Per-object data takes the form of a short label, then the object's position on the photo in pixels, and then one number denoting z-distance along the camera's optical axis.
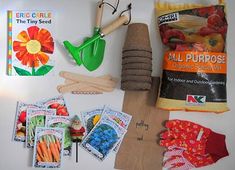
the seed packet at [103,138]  1.16
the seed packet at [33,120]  1.16
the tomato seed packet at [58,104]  1.17
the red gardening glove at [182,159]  1.16
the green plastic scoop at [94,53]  1.15
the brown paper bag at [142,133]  1.17
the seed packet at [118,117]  1.17
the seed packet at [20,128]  1.16
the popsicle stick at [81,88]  1.16
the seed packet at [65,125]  1.17
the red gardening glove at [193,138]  1.15
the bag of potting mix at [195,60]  1.06
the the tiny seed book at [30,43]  1.16
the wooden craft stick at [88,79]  1.16
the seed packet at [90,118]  1.17
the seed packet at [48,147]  1.16
